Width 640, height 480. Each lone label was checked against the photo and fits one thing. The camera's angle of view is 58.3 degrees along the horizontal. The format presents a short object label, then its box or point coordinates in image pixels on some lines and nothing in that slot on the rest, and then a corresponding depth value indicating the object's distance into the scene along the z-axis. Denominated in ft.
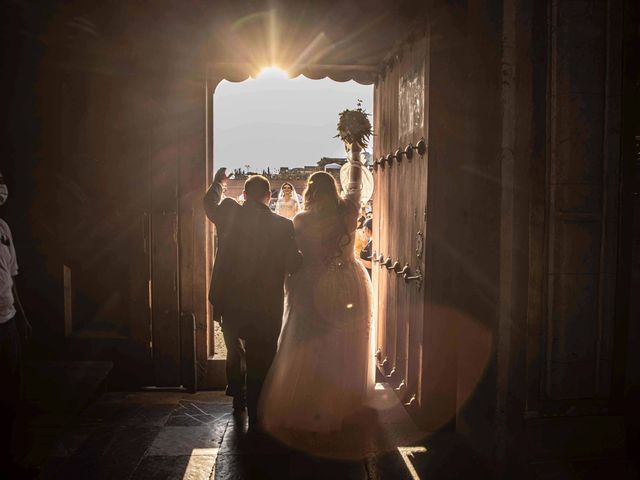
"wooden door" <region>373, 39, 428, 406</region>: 14.32
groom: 14.88
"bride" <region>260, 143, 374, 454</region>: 14.84
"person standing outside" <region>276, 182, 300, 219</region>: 41.77
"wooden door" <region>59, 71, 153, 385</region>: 17.04
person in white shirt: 11.42
